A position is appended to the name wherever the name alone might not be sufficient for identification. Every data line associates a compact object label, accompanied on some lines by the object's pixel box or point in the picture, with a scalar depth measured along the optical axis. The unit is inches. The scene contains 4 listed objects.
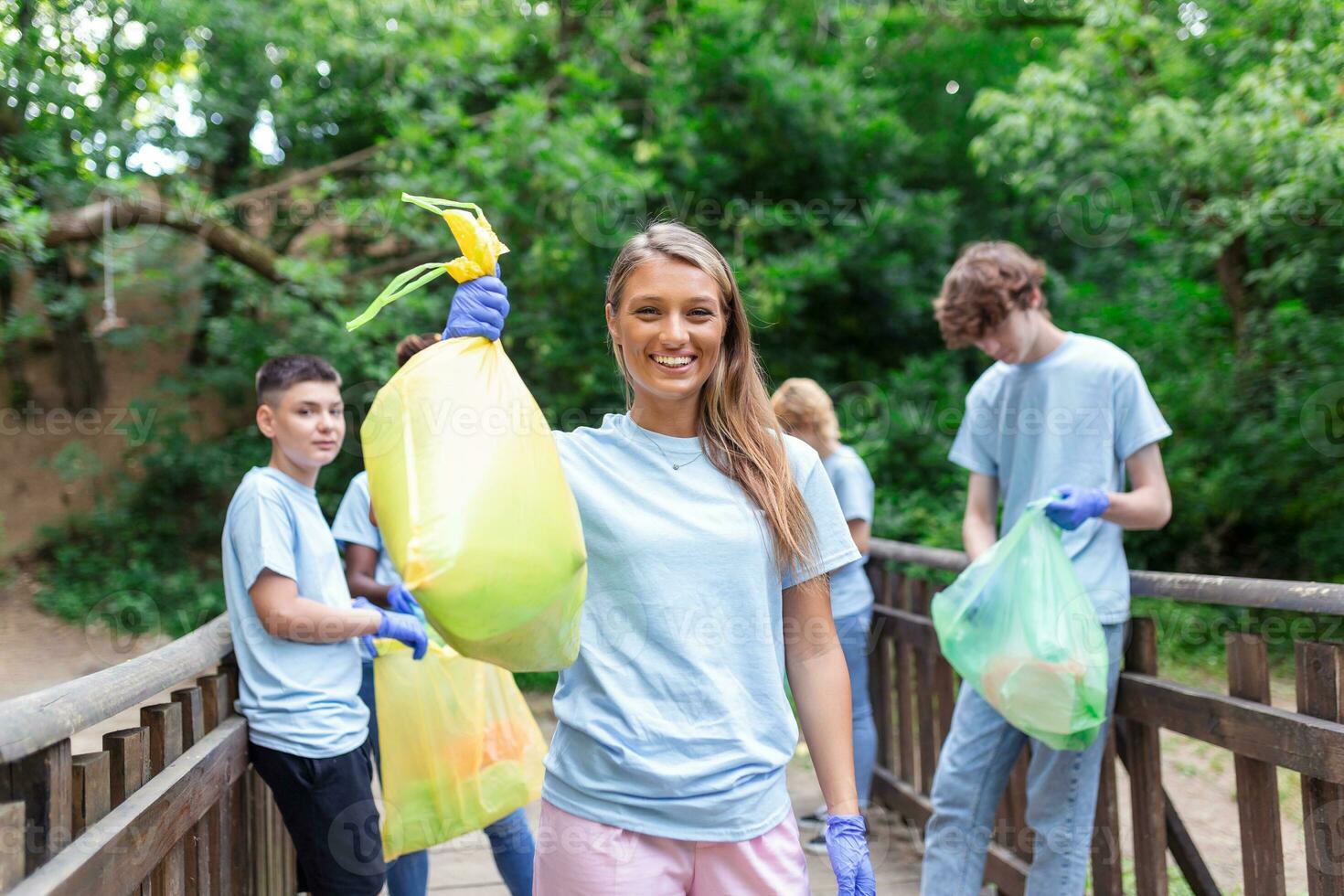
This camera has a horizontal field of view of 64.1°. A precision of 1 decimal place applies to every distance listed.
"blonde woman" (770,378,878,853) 151.0
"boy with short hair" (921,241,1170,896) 100.6
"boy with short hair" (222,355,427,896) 91.4
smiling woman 56.8
